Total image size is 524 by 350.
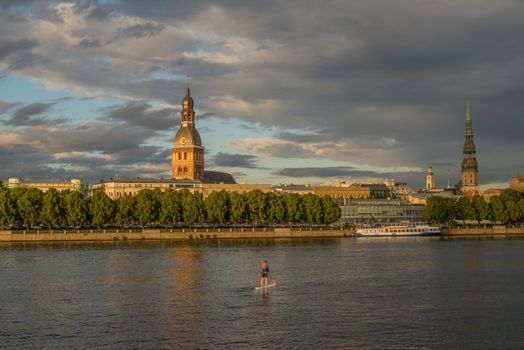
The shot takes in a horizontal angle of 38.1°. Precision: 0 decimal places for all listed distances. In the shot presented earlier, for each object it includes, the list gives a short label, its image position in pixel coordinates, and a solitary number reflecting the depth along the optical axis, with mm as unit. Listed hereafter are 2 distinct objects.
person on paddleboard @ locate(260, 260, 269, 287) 57500
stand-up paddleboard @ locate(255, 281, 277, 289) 57312
